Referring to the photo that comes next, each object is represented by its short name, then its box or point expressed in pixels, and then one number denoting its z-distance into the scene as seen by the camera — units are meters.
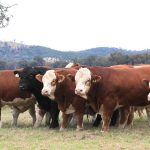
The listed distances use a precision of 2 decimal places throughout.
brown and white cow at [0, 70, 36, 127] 12.86
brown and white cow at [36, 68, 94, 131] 11.33
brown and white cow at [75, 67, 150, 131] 11.04
